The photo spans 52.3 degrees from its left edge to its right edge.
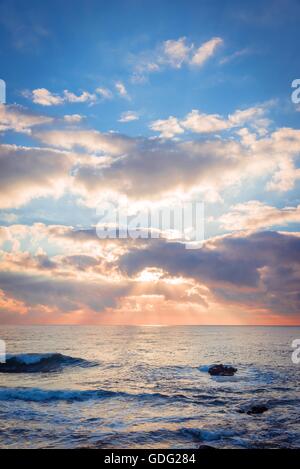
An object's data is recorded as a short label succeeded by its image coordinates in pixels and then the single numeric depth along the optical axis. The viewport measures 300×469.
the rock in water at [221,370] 41.34
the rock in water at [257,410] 23.23
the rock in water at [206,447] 15.23
